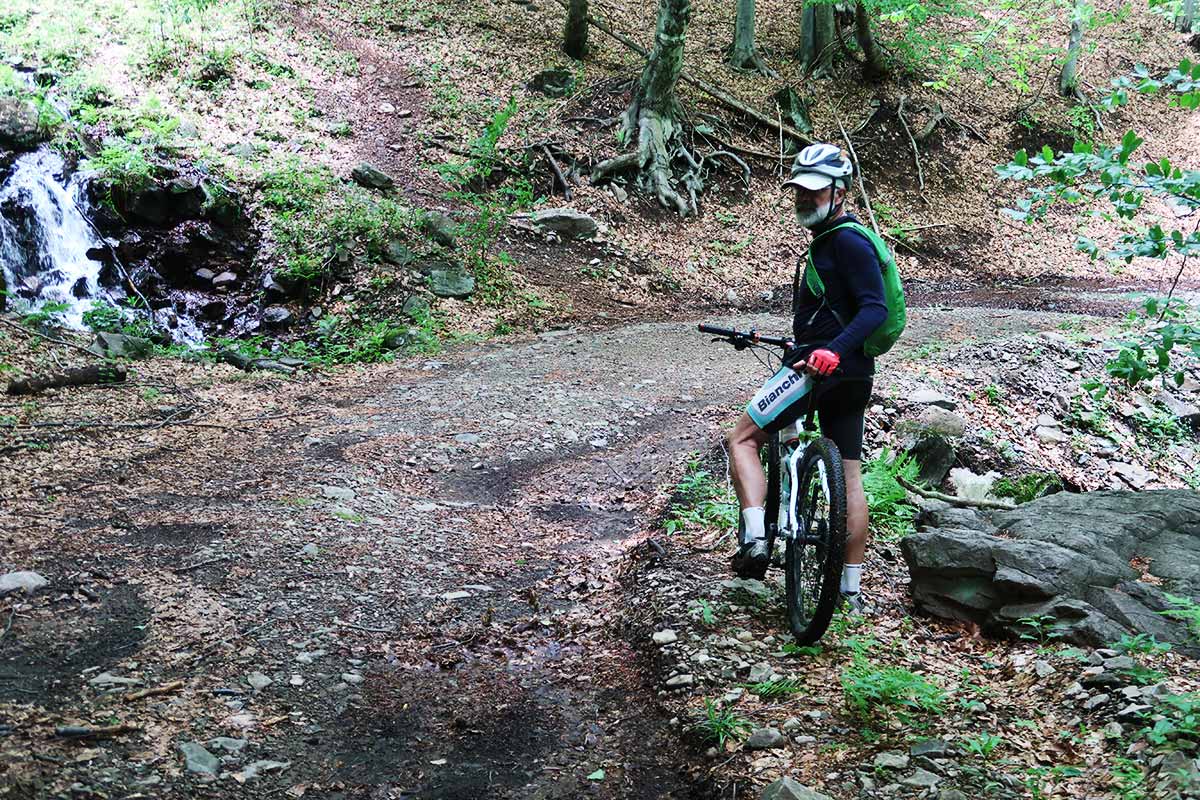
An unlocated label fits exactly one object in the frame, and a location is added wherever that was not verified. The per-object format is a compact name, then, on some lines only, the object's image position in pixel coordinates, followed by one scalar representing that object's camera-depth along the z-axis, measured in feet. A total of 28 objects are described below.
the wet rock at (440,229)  42.01
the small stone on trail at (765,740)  11.37
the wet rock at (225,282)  38.81
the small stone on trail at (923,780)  10.34
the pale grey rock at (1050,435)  29.73
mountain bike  12.65
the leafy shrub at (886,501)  19.02
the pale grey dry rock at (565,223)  46.93
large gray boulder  13.62
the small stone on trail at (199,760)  10.25
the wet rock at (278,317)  36.76
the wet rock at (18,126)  39.81
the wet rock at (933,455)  24.58
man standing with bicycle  12.61
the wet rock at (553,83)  57.00
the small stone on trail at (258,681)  12.26
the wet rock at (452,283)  39.78
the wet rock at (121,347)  30.12
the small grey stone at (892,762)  10.72
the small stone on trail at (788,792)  9.86
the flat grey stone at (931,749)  10.84
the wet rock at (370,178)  43.96
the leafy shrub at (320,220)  39.09
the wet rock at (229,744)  10.75
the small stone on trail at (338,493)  19.71
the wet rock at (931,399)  28.25
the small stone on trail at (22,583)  13.48
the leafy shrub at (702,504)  18.44
